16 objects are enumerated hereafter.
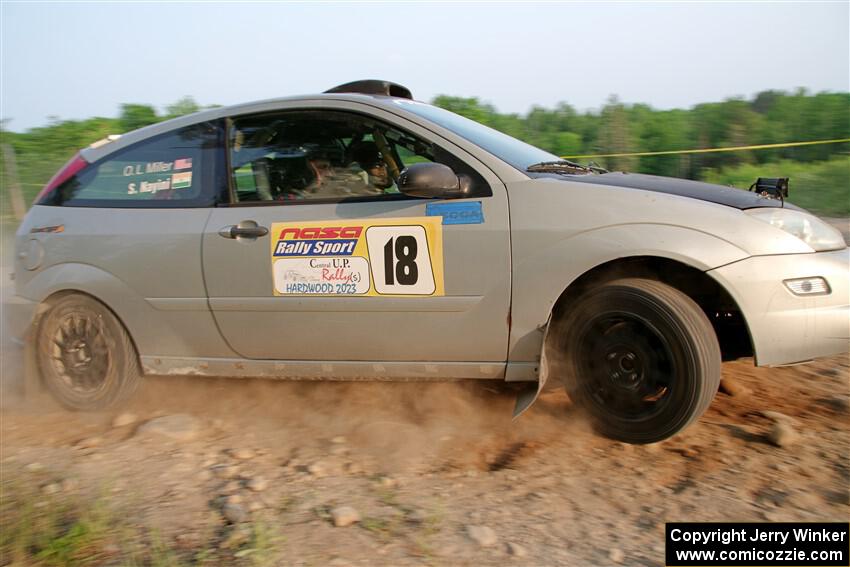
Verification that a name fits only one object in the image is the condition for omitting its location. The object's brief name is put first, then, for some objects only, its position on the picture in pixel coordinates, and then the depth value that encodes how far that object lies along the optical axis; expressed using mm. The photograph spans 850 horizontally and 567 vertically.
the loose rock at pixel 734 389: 3660
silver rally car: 2973
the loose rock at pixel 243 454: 3391
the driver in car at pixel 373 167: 3477
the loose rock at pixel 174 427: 3669
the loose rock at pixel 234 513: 2742
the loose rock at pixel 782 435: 3027
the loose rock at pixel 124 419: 3914
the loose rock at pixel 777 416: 3283
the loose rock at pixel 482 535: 2490
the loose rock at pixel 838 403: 3434
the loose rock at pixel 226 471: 3197
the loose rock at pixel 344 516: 2663
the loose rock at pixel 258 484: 3013
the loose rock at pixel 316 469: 3145
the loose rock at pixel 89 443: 3662
